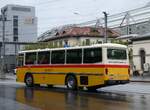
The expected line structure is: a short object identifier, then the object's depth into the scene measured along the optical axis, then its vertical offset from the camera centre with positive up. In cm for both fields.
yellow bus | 1485 +14
